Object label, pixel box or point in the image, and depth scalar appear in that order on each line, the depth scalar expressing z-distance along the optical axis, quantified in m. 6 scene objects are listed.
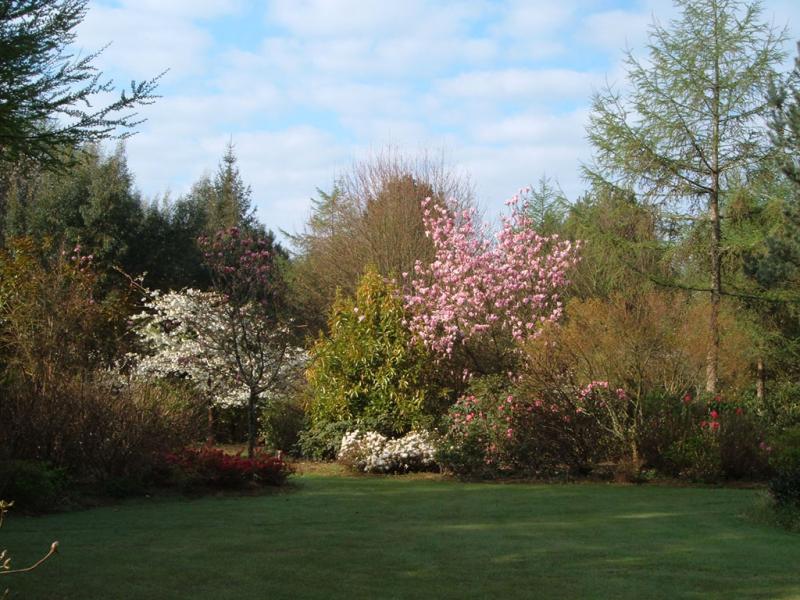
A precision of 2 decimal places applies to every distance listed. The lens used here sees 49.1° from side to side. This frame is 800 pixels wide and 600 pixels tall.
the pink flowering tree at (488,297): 19.14
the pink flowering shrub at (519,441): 14.59
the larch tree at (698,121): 18.95
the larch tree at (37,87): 7.95
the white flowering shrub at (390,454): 15.85
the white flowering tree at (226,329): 16.33
